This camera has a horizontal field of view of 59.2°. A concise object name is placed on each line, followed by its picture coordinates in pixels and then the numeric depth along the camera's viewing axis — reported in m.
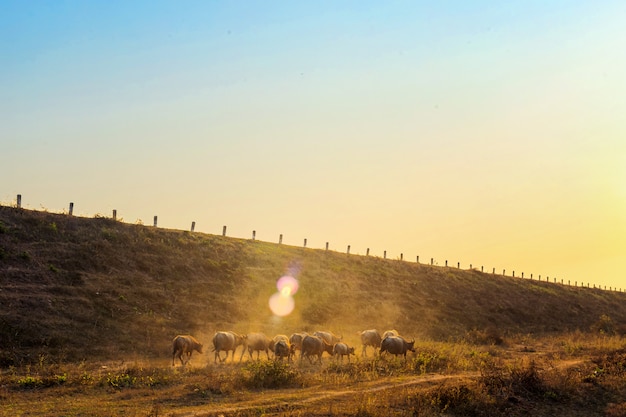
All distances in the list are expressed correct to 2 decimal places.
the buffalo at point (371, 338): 33.28
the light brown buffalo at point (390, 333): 32.40
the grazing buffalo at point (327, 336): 32.37
